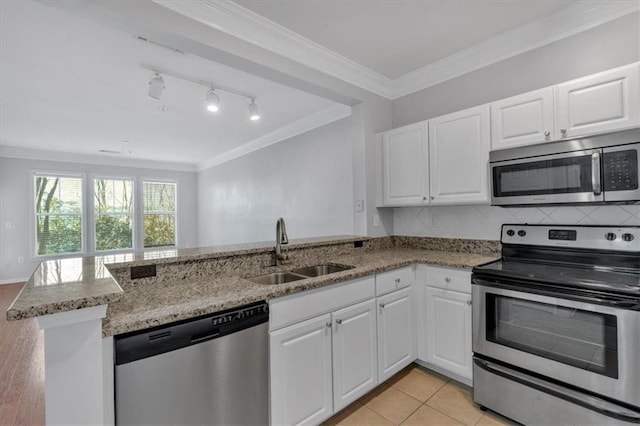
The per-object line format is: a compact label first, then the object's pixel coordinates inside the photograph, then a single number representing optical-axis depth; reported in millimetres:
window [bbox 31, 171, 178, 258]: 6379
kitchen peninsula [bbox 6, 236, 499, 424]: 944
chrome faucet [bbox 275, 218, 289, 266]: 2109
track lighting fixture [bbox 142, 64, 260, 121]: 2684
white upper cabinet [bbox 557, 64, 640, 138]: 1659
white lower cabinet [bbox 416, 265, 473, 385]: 2072
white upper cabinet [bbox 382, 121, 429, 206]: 2611
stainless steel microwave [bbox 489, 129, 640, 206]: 1655
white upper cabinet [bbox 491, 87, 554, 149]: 1962
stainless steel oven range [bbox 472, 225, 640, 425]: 1434
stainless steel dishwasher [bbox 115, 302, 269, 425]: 1087
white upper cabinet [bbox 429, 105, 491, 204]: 2250
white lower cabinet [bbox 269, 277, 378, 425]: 1518
